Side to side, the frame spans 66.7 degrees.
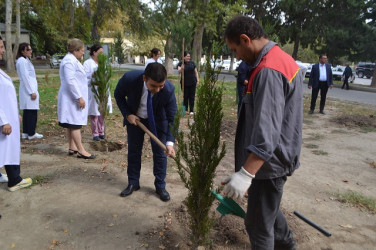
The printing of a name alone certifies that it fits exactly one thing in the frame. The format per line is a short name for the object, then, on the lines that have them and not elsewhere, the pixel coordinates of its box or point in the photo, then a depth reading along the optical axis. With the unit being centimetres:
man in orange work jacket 168
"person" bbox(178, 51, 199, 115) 819
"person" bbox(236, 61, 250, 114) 696
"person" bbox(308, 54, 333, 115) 889
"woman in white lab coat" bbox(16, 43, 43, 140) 530
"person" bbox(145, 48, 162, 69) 729
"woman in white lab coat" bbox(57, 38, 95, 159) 436
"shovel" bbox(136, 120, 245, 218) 249
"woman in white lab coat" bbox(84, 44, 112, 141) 533
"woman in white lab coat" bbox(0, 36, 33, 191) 327
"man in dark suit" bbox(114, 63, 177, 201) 325
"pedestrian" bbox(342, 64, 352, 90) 1822
